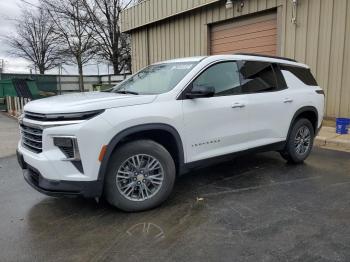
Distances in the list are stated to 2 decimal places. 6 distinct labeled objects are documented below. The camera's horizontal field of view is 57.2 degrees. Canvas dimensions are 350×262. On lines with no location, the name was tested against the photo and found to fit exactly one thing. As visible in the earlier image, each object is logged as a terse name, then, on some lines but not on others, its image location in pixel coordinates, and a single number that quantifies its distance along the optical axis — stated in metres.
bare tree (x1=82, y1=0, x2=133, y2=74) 29.12
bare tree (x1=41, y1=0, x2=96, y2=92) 25.47
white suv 3.12
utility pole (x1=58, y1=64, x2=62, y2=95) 19.67
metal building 7.89
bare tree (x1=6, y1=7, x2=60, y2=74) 37.75
